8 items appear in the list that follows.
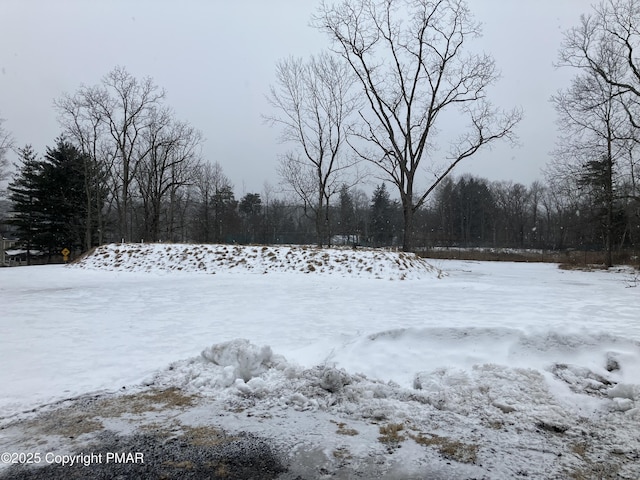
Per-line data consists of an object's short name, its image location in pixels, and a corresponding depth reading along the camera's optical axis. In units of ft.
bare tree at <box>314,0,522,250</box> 62.59
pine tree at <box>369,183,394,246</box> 192.03
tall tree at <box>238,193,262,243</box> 173.37
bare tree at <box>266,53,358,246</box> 75.51
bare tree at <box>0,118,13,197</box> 95.59
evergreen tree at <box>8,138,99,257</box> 117.50
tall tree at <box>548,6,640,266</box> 65.46
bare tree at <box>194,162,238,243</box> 149.53
